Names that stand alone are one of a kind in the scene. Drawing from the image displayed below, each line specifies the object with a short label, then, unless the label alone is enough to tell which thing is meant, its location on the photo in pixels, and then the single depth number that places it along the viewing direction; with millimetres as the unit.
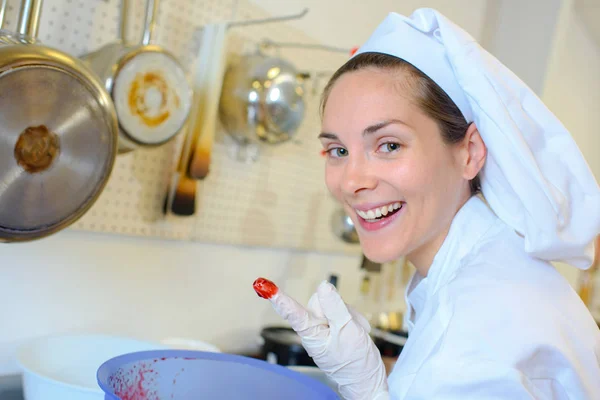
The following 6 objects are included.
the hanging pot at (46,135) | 921
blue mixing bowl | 963
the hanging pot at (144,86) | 1160
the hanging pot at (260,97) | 1473
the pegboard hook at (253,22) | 1410
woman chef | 806
